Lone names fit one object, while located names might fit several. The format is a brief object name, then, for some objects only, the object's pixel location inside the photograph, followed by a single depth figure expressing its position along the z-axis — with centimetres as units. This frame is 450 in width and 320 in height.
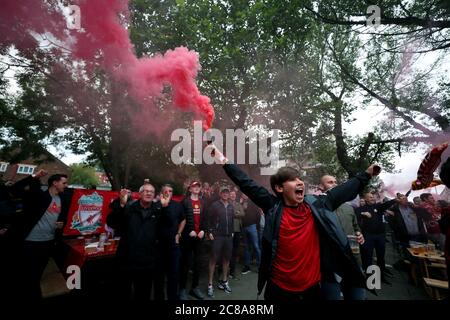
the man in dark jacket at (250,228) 673
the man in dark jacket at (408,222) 694
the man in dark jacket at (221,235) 517
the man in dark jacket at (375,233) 592
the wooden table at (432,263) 438
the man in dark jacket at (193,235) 470
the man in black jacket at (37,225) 387
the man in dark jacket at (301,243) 212
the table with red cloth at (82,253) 423
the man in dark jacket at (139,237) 337
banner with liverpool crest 552
